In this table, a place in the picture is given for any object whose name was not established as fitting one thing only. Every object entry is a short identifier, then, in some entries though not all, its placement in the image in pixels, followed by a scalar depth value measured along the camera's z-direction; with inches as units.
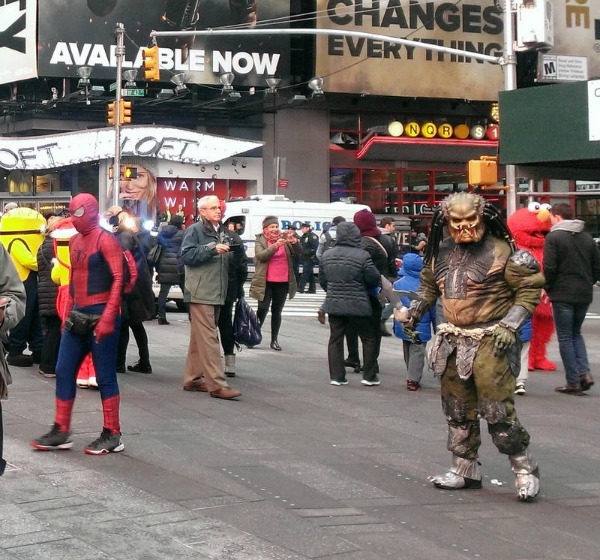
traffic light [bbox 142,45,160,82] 1031.6
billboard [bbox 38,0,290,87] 1530.5
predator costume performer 279.7
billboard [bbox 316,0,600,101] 1644.9
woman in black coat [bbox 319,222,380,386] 468.4
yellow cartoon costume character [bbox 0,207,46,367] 474.6
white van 1258.0
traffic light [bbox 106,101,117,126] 1330.0
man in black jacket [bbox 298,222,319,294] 1146.0
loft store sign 1573.6
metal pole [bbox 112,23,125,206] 1325.0
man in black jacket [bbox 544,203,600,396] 465.4
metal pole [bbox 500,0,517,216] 858.1
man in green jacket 423.8
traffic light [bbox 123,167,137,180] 1391.5
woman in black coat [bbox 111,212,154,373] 476.7
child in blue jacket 469.7
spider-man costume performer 324.8
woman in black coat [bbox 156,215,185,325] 713.6
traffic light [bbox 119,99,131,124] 1299.2
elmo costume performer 496.1
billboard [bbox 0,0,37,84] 1534.2
